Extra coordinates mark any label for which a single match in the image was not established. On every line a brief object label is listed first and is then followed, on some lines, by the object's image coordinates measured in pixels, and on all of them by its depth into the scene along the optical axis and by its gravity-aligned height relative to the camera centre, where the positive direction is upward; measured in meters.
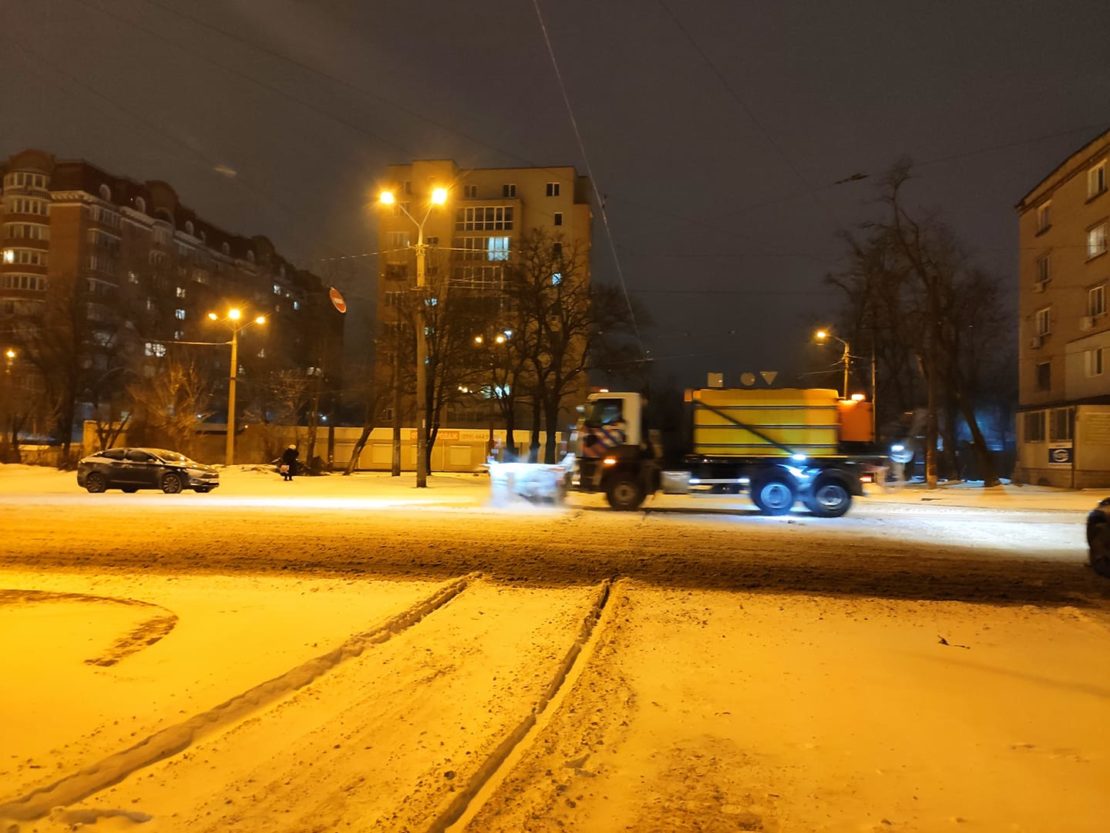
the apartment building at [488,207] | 76.94 +22.56
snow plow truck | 19.75 +0.00
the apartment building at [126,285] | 51.00 +12.56
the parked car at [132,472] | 26.23 -1.15
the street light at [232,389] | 38.00 +2.26
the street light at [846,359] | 40.87 +4.64
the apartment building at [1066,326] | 34.34 +6.04
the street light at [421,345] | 27.14 +3.37
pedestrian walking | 33.94 -0.97
